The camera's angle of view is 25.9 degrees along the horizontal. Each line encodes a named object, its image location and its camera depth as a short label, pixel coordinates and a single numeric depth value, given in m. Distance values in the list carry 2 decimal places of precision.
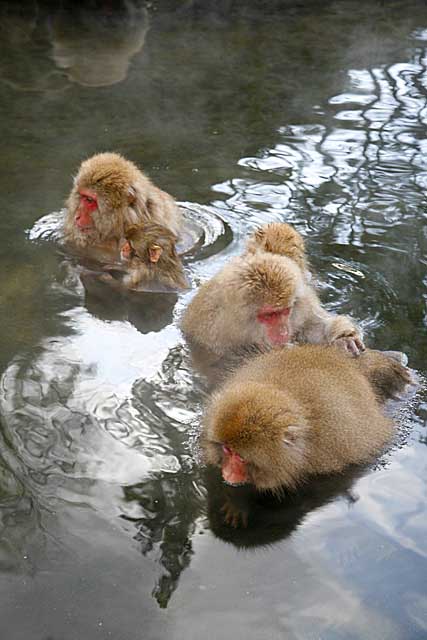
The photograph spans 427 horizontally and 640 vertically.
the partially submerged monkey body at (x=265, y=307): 4.82
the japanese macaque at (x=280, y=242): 5.37
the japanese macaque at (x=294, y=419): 3.77
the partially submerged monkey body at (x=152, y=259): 6.05
